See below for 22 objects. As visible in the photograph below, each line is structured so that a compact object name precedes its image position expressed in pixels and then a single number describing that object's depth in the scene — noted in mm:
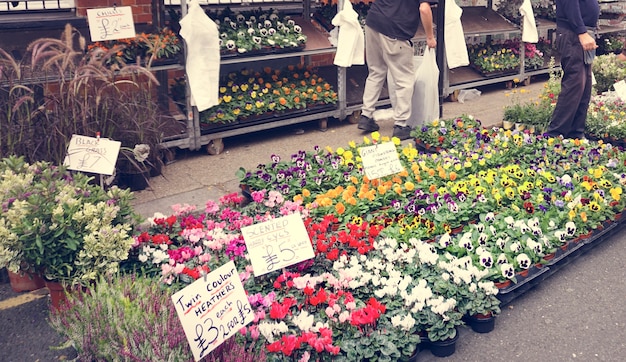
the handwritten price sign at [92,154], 4168
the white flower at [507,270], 3676
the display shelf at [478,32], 9367
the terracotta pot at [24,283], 3914
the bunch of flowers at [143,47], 5934
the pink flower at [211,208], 4273
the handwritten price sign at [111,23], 5461
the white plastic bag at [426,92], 7160
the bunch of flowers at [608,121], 6809
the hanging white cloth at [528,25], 9438
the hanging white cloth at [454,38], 7734
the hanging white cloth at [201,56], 5926
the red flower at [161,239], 3781
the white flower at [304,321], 2982
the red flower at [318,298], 3184
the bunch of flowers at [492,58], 9820
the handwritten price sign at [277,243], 3236
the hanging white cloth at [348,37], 7035
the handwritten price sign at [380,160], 4637
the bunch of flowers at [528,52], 10359
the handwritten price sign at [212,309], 2502
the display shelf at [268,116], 6324
